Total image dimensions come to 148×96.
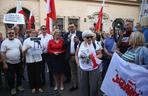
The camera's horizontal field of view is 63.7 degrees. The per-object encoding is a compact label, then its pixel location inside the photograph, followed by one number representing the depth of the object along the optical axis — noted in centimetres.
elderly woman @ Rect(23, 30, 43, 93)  320
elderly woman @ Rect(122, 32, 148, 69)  188
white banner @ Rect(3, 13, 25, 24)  434
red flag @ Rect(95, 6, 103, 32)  524
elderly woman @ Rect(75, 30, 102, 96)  260
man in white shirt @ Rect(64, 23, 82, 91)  327
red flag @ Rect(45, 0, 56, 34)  394
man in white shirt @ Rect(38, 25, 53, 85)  337
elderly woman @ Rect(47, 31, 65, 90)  324
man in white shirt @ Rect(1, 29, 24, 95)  314
